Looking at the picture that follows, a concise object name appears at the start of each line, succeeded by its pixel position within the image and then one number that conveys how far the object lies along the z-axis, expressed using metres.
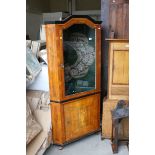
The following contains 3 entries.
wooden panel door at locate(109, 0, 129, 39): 3.32
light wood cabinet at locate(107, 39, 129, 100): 3.16
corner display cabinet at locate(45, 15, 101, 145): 2.90
